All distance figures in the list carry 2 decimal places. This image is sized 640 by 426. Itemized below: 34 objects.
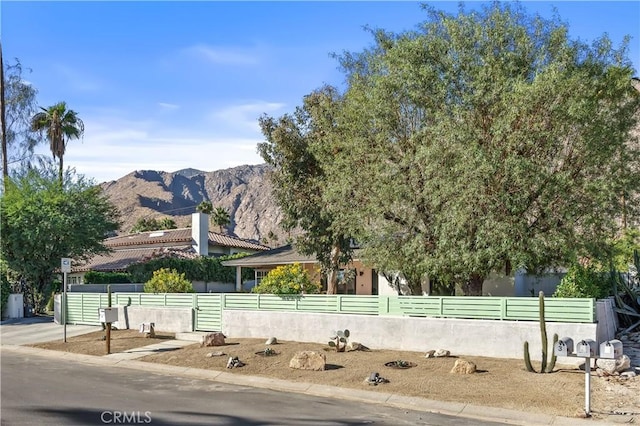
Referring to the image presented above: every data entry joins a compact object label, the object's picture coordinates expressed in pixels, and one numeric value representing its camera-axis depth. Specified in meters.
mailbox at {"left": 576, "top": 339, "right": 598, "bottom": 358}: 11.53
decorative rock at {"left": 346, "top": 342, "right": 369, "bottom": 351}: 18.40
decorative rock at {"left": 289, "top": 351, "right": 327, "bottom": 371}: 15.98
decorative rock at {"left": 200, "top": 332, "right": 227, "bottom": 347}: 19.78
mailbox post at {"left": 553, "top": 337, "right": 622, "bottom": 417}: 11.56
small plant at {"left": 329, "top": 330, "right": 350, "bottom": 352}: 17.97
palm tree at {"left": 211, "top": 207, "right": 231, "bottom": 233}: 87.06
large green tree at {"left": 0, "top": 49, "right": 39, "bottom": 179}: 44.81
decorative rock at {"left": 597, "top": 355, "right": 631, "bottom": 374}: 14.48
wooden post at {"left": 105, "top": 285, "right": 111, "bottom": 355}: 19.99
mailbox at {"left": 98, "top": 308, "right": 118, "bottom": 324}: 20.17
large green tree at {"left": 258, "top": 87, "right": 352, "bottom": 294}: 25.98
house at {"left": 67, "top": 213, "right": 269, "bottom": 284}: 43.38
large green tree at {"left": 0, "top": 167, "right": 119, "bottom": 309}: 31.78
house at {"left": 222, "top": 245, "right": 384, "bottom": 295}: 34.56
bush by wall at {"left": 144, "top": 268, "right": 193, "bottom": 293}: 25.88
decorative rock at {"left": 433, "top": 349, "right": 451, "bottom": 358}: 16.83
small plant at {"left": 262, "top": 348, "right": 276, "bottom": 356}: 17.98
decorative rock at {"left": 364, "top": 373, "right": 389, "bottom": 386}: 14.47
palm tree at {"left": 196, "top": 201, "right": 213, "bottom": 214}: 82.88
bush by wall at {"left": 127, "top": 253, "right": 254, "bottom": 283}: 39.30
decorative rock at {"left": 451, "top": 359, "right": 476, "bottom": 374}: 14.82
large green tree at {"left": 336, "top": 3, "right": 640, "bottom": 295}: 18.11
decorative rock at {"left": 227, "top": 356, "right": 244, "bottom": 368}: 16.94
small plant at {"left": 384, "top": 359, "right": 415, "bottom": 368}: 15.85
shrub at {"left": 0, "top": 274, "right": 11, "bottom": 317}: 30.84
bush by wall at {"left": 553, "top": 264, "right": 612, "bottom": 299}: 17.36
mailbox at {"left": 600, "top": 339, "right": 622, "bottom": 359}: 11.71
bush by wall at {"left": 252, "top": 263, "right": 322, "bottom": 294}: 21.48
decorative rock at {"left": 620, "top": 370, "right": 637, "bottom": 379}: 14.27
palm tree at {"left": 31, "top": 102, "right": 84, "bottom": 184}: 44.03
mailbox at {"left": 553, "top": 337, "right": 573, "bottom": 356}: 11.91
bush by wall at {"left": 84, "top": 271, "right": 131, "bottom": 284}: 36.84
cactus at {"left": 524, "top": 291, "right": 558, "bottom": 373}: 14.58
